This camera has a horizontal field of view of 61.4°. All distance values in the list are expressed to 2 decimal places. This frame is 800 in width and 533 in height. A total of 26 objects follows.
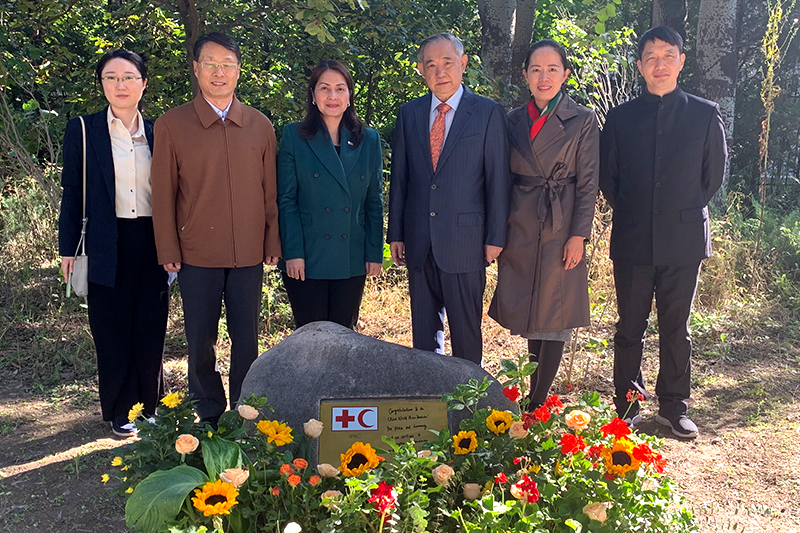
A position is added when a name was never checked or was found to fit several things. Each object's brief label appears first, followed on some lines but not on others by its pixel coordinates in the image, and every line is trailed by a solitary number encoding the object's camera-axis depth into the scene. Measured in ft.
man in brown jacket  11.30
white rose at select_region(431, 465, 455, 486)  7.29
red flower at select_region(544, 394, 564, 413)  8.41
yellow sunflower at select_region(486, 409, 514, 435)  8.34
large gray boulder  9.93
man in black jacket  11.89
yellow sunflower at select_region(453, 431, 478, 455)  8.13
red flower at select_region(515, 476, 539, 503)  6.93
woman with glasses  11.62
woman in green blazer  11.81
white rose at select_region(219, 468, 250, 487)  7.09
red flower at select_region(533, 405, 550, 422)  8.13
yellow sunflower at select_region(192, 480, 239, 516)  6.80
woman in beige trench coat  11.65
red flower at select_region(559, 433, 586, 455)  7.46
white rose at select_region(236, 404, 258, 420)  8.08
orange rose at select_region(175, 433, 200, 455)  7.45
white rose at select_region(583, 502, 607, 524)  6.90
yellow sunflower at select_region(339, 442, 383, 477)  7.63
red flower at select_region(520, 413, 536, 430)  8.36
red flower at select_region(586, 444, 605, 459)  7.83
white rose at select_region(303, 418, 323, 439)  8.25
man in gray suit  11.55
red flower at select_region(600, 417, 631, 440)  7.61
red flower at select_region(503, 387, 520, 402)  8.54
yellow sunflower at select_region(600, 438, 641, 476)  7.34
